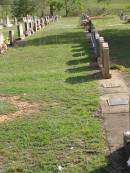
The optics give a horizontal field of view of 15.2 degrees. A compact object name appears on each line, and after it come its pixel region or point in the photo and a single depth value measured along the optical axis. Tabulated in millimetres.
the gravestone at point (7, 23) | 43591
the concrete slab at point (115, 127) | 6470
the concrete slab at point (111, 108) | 8039
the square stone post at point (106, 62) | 11242
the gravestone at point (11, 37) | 22347
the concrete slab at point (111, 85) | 10203
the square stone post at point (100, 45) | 12281
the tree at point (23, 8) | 61594
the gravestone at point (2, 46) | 19222
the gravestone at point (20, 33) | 25192
